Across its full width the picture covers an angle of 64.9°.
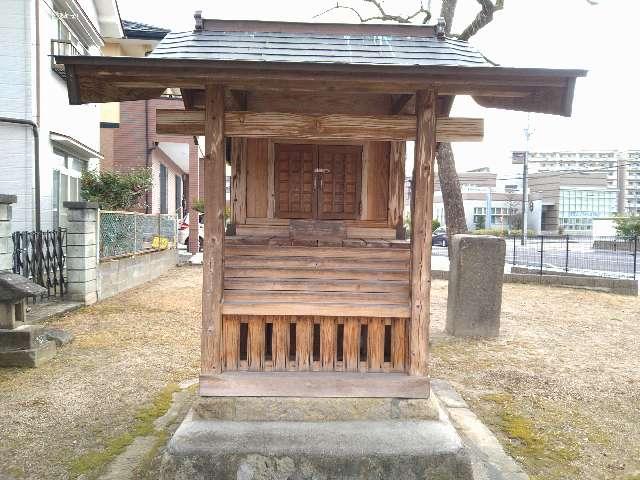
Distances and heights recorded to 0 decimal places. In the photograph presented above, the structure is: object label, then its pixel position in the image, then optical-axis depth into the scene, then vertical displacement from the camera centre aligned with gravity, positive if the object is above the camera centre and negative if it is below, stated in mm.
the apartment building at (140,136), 18125 +3051
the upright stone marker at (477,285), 9359 -1201
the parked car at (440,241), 37938 -1593
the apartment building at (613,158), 67750 +9307
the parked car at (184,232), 23781 -809
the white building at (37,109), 10562 +2313
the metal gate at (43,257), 9250 -871
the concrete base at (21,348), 6891 -1883
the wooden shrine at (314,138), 3719 +477
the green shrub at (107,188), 14023 +724
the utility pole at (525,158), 35625 +4586
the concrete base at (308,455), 3775 -1806
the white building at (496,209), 57031 +1426
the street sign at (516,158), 57091 +7418
